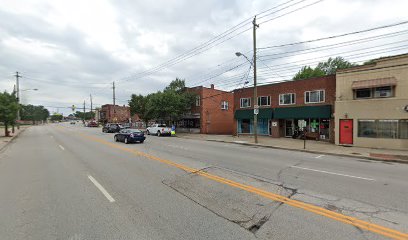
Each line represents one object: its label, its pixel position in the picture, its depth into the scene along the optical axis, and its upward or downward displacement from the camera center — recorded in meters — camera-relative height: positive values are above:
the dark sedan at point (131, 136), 21.19 -1.50
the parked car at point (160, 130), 33.16 -1.57
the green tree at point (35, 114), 136.07 +3.10
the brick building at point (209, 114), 37.15 +0.68
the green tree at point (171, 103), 35.56 +2.25
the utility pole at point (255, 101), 21.96 +1.51
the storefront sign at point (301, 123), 18.19 -0.38
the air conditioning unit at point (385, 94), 18.12 +1.76
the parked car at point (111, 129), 41.75 -1.75
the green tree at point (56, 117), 187.15 +1.40
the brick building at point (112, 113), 88.12 +2.04
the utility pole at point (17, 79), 48.66 +8.07
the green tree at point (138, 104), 48.65 +2.91
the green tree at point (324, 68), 46.50 +9.75
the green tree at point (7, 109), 30.62 +1.31
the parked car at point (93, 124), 74.18 -1.59
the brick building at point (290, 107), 23.51 +1.14
